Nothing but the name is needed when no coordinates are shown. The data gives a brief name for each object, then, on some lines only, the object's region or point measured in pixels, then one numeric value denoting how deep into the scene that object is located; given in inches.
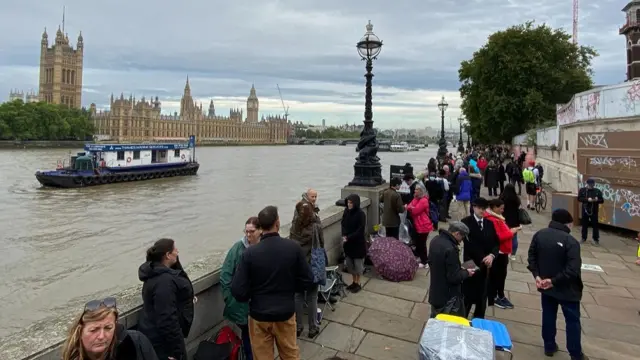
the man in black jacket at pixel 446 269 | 144.1
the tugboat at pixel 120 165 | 1186.0
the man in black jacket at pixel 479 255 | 169.2
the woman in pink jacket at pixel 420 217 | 257.4
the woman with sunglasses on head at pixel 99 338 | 69.1
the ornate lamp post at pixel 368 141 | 328.8
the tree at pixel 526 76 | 1216.8
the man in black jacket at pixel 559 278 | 146.9
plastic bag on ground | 98.1
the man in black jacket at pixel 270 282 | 118.9
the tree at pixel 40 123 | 3174.2
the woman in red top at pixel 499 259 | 185.0
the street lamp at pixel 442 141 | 910.4
